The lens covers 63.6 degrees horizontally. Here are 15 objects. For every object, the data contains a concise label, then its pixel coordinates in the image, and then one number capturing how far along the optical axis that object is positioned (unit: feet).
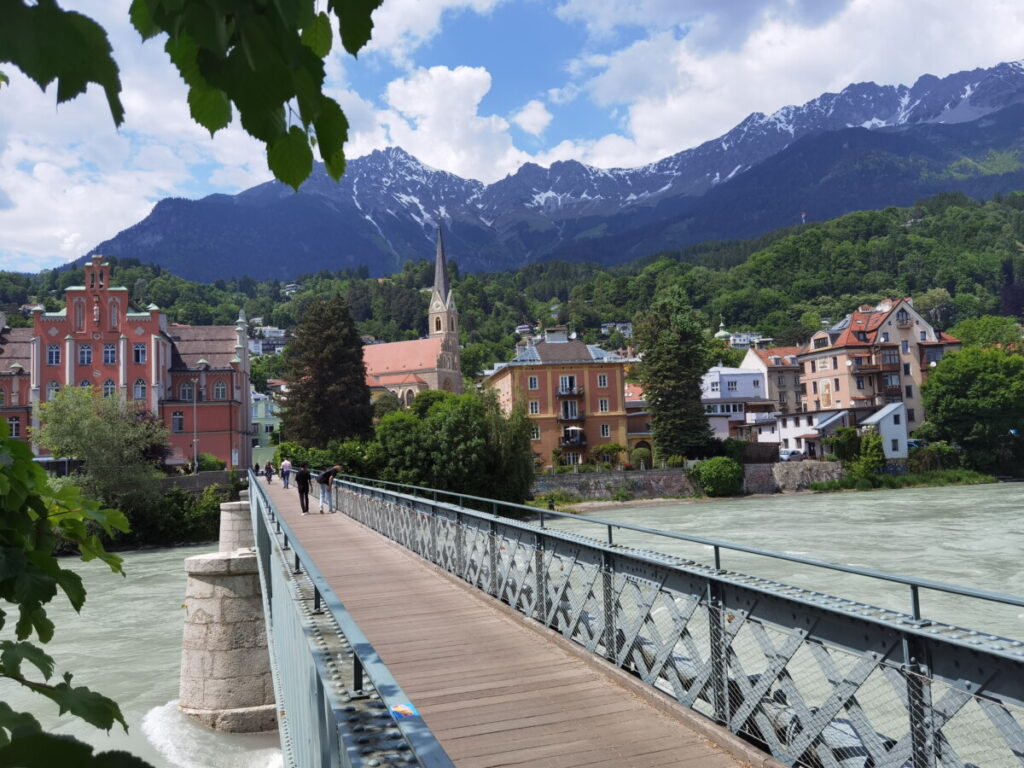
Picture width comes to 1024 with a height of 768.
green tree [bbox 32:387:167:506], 162.50
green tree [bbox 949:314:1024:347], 368.48
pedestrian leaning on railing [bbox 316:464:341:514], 90.02
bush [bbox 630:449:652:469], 245.24
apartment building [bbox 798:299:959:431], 267.18
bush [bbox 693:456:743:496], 224.33
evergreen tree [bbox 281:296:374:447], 207.10
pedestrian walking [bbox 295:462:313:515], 88.79
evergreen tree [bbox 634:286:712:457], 236.22
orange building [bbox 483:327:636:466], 248.52
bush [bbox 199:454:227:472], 216.54
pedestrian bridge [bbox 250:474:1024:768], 13.75
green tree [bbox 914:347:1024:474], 242.58
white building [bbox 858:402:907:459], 247.70
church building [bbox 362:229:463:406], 427.33
